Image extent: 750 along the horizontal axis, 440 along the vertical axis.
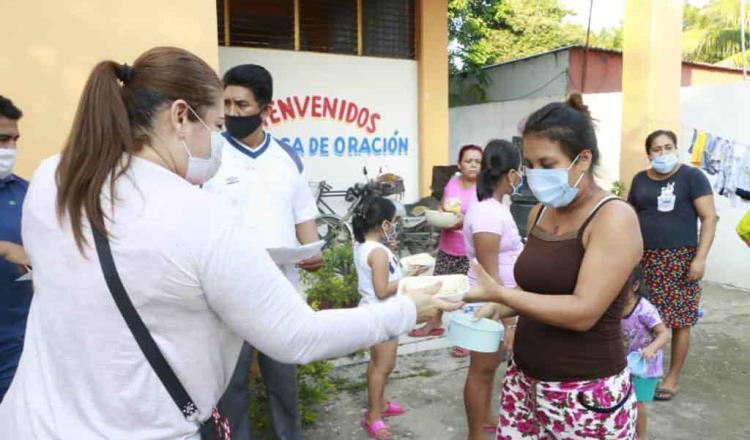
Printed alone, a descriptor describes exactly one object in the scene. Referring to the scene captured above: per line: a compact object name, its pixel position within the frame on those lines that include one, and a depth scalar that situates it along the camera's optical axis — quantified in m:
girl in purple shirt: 3.13
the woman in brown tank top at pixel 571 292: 1.96
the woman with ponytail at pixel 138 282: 1.18
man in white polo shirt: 2.77
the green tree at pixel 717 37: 22.14
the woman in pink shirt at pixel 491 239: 3.21
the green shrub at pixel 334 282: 4.41
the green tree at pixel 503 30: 13.86
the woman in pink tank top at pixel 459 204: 4.67
